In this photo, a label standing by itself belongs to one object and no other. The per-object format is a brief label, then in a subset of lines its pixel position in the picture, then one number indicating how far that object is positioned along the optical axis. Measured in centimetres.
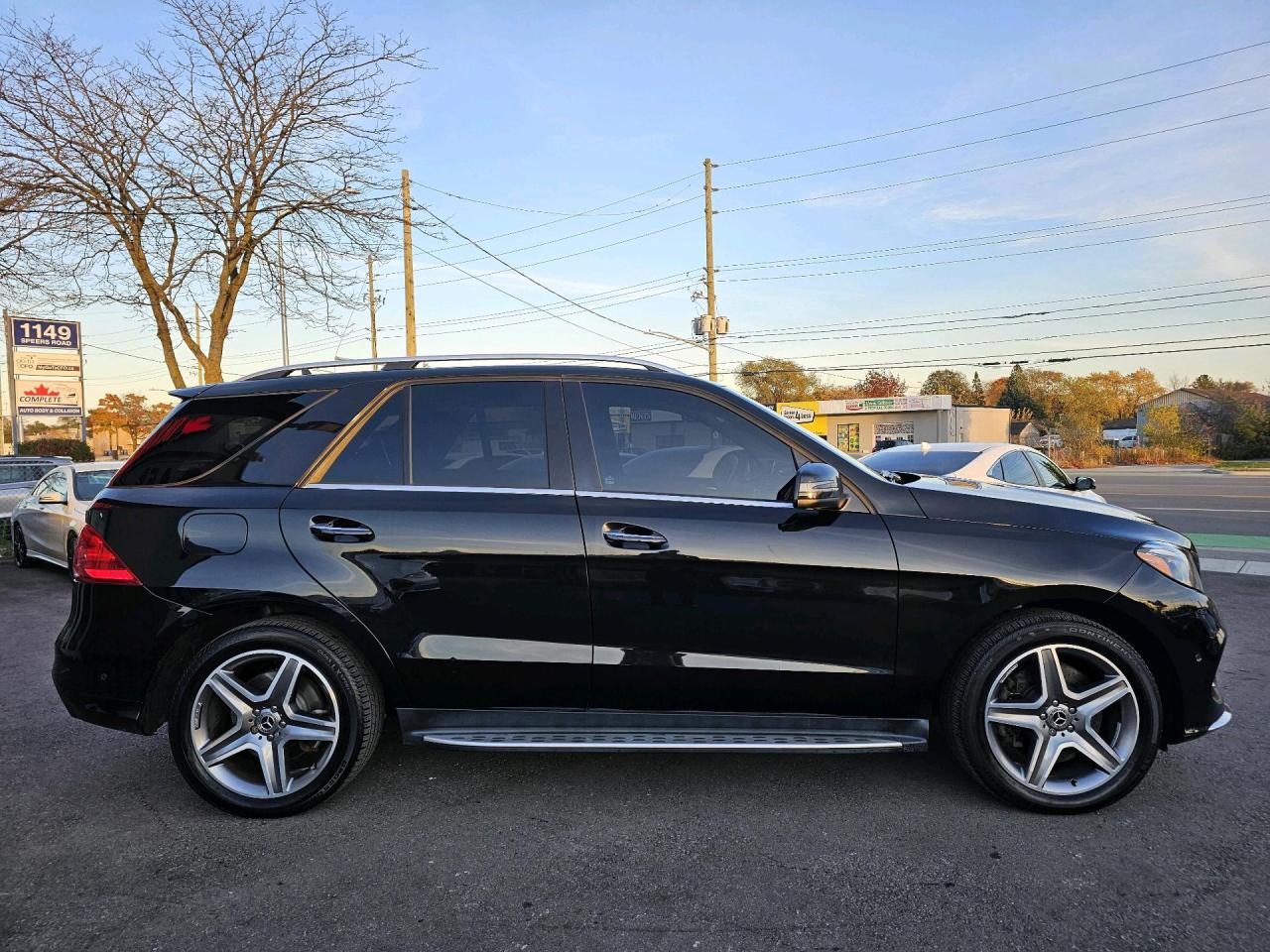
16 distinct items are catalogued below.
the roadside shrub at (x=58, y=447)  3278
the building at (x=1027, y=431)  7244
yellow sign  3841
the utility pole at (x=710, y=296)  2909
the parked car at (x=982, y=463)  786
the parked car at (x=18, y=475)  1195
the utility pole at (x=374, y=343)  3539
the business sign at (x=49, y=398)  2338
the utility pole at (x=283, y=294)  1366
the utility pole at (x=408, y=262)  1783
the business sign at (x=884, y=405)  4875
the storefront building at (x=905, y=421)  4828
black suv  306
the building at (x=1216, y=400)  5869
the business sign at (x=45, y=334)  2222
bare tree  1137
